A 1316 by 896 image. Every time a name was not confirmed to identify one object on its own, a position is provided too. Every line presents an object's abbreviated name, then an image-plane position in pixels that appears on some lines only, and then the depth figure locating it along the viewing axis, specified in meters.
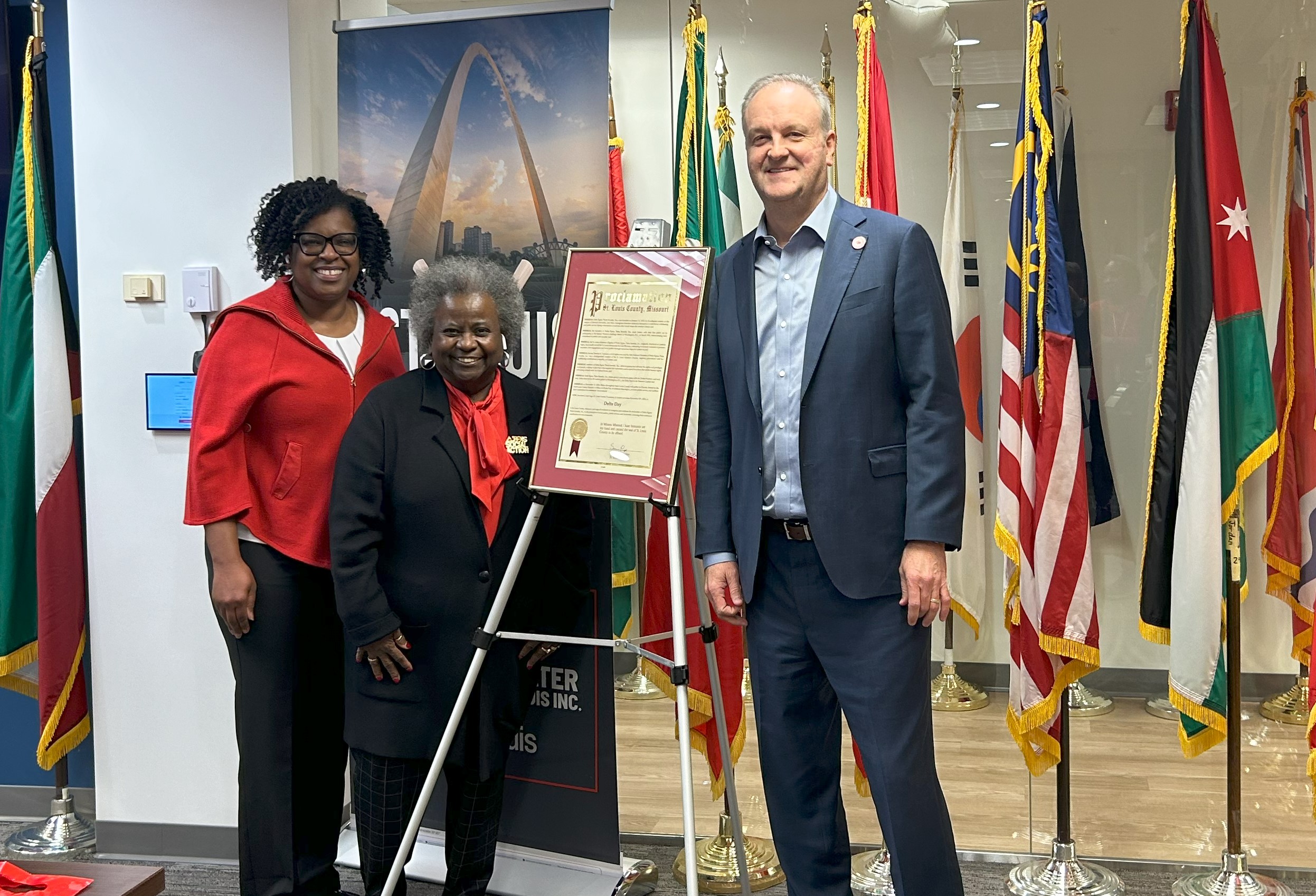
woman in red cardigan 2.40
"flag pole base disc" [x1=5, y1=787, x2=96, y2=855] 3.15
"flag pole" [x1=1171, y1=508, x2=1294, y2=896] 2.57
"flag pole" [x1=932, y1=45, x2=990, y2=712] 2.92
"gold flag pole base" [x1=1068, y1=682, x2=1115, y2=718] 2.87
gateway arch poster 2.77
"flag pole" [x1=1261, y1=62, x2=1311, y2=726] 2.74
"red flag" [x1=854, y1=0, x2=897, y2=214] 2.69
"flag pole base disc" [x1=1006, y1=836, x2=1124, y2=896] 2.71
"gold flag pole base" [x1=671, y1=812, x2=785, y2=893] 2.79
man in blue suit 1.97
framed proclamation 2.15
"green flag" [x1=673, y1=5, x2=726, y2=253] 2.78
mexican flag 3.03
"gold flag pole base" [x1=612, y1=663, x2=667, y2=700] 3.09
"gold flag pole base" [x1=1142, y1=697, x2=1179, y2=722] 2.82
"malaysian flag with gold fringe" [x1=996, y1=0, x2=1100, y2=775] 2.59
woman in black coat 2.33
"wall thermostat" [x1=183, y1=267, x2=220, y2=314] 2.90
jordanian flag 2.50
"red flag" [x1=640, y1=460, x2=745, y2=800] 2.78
